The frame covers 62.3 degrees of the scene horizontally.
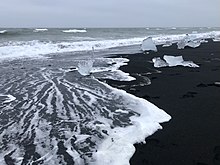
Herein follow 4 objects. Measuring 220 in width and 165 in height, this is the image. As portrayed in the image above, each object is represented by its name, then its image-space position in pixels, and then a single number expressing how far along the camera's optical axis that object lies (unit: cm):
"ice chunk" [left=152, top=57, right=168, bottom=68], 748
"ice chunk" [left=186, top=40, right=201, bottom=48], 1265
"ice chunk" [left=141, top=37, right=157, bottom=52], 1199
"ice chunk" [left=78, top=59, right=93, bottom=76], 676
